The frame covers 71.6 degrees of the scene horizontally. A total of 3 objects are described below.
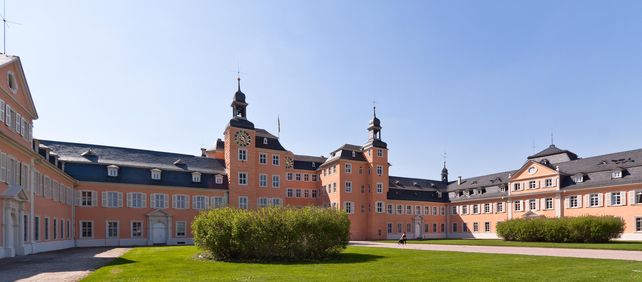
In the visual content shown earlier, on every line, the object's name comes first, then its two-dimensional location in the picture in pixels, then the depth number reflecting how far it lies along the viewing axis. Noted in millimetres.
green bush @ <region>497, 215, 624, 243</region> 41581
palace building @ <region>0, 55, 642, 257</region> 28984
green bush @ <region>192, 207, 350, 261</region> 22422
